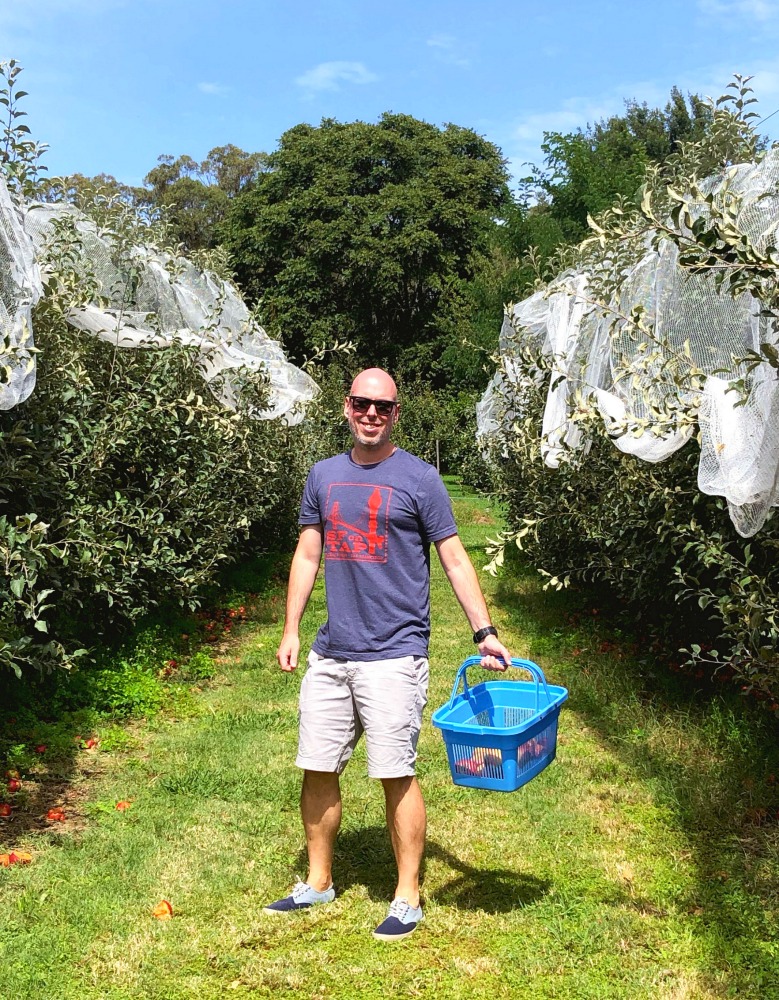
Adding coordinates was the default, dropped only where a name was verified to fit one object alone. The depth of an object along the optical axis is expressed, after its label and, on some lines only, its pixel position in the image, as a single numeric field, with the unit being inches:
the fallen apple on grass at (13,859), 156.9
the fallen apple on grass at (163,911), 139.7
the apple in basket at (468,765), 132.1
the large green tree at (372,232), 1145.4
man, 134.1
